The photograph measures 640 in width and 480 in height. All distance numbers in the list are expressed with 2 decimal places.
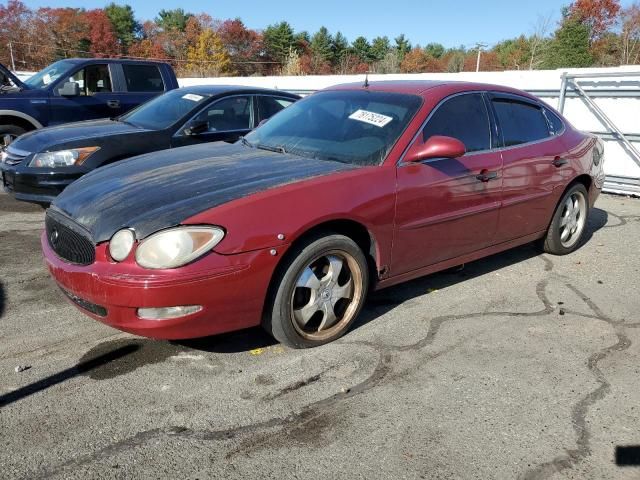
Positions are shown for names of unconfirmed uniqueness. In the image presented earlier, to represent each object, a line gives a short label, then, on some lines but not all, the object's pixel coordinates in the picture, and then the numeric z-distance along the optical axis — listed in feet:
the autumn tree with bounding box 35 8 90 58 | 202.39
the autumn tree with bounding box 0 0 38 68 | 184.34
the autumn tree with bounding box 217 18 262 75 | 239.30
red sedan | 9.64
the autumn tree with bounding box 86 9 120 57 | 223.92
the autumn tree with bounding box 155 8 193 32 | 255.70
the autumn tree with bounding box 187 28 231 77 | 224.94
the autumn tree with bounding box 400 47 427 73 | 208.52
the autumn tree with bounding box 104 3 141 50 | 241.35
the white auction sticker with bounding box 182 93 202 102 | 21.75
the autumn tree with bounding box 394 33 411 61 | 259.23
